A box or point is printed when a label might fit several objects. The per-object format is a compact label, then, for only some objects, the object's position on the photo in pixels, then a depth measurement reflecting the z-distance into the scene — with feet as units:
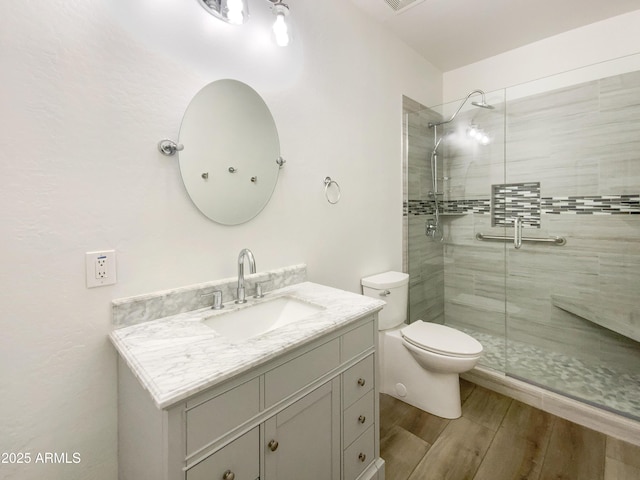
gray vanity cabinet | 2.33
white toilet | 5.64
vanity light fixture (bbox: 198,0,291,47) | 3.93
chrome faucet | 4.12
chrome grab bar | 7.46
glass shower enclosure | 6.57
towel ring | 5.75
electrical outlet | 3.13
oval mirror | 3.87
